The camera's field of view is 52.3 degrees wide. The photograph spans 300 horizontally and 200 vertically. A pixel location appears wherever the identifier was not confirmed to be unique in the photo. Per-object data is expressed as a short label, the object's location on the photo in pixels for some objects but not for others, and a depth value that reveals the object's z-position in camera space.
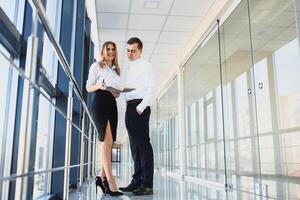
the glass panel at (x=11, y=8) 1.06
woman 1.71
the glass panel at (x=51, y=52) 1.69
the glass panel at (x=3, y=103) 0.93
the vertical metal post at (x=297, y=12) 2.05
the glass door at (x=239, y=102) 3.11
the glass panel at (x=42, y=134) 1.38
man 1.86
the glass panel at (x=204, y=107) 3.87
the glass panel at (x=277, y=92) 2.47
